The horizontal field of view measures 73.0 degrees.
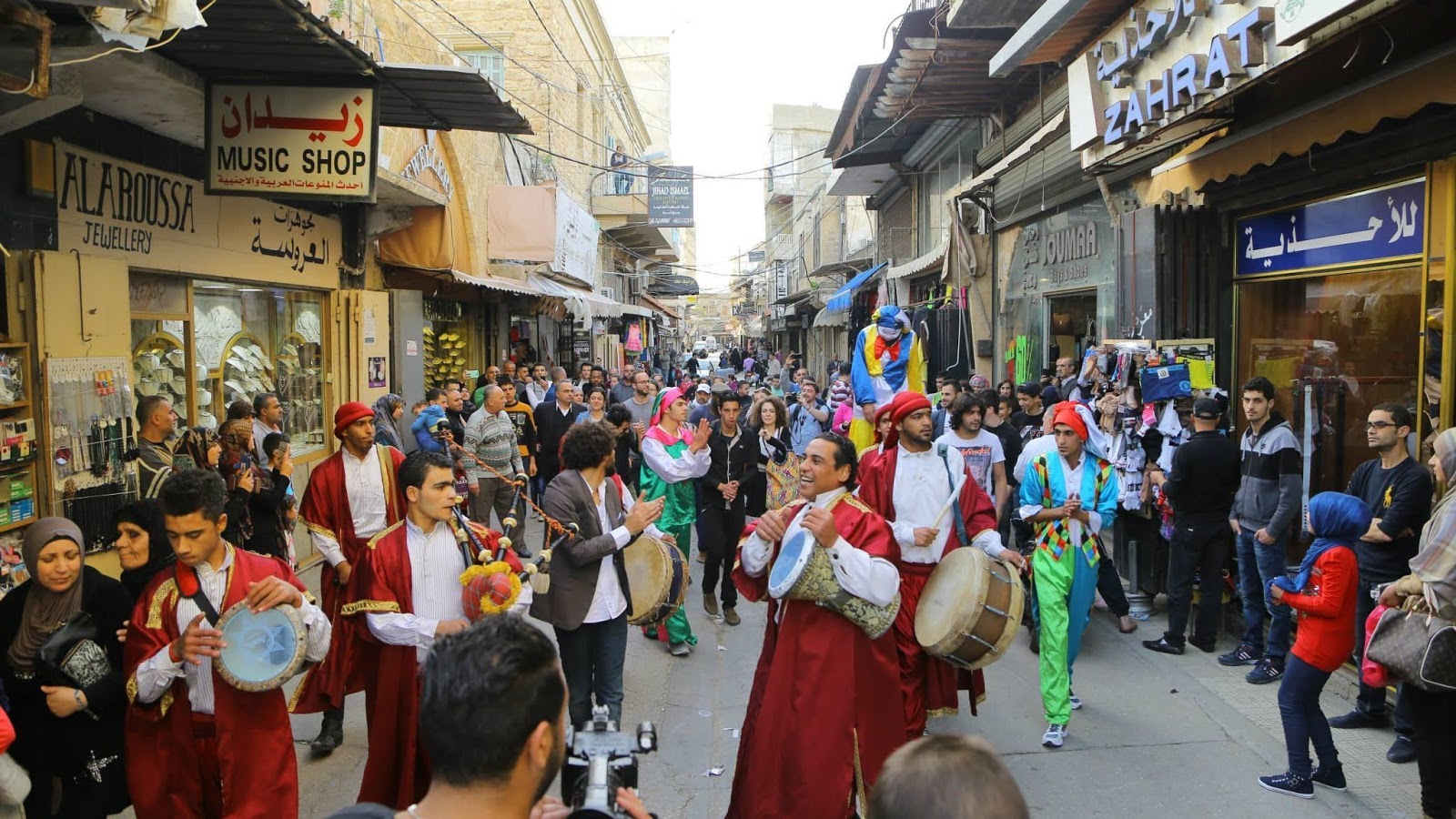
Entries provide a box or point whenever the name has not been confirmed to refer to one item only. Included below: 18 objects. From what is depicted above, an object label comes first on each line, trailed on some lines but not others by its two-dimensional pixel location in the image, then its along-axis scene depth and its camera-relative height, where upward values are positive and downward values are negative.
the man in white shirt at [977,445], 7.16 -0.55
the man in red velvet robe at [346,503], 5.19 -0.70
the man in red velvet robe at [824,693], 3.77 -1.26
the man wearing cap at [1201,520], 6.62 -1.03
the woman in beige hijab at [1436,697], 4.01 -1.38
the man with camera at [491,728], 1.87 -0.68
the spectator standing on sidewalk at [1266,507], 6.18 -0.88
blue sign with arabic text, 6.06 +0.94
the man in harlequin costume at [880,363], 9.65 +0.08
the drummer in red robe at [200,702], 3.36 -1.13
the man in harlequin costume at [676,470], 7.18 -0.73
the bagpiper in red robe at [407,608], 3.67 -0.88
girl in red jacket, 4.47 -1.18
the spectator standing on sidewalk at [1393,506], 5.02 -0.71
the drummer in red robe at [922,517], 4.61 -0.73
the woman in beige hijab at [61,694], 3.43 -1.10
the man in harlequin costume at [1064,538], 5.38 -0.96
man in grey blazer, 4.62 -0.95
